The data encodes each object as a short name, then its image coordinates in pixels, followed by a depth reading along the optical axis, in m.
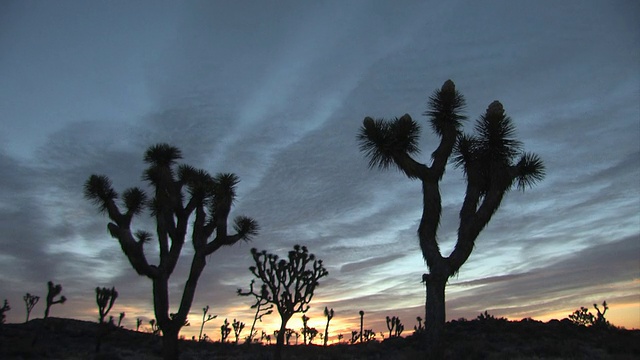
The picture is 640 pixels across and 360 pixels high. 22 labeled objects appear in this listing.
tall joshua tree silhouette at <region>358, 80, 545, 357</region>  10.34
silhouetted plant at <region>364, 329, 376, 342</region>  43.83
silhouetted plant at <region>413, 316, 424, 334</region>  34.83
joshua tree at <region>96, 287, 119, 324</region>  26.38
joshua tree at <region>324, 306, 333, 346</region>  40.50
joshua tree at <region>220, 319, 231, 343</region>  43.83
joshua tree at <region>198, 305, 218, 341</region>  45.71
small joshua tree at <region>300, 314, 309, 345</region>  44.81
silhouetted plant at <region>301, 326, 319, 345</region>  46.06
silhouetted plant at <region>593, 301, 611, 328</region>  23.86
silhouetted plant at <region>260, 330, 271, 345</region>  50.65
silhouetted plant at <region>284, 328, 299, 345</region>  43.72
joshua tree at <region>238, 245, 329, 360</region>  20.41
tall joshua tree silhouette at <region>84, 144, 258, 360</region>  14.77
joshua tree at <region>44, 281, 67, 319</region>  29.56
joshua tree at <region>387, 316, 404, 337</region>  38.53
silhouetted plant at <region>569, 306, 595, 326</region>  26.61
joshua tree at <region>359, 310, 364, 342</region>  41.04
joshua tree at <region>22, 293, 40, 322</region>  38.54
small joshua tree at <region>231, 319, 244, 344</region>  45.47
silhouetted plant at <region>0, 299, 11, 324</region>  34.33
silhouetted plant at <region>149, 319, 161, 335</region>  44.75
